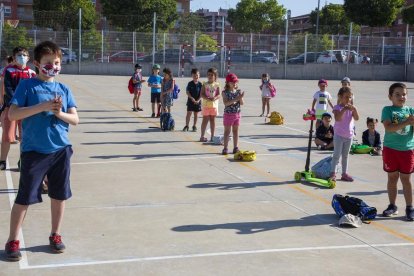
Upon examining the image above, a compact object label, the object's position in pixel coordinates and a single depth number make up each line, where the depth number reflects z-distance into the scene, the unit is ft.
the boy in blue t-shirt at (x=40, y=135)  18.03
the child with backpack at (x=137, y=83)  63.57
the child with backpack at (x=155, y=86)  58.29
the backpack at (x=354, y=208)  23.81
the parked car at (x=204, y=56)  151.39
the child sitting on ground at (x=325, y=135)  42.60
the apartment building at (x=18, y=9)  282.15
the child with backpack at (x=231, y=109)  38.52
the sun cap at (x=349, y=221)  22.97
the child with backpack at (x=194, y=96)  48.29
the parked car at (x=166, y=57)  148.31
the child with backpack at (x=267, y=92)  61.52
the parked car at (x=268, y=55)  155.12
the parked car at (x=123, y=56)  148.36
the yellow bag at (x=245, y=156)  36.36
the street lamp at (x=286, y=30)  152.56
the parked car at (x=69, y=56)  143.84
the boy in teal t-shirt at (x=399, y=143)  24.14
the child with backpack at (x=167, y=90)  50.67
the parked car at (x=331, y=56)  156.04
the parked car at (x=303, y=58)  155.84
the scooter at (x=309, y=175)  30.32
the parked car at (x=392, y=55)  157.89
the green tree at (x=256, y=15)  280.92
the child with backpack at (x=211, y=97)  43.19
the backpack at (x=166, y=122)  49.52
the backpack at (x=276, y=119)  56.18
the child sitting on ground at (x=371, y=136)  41.60
